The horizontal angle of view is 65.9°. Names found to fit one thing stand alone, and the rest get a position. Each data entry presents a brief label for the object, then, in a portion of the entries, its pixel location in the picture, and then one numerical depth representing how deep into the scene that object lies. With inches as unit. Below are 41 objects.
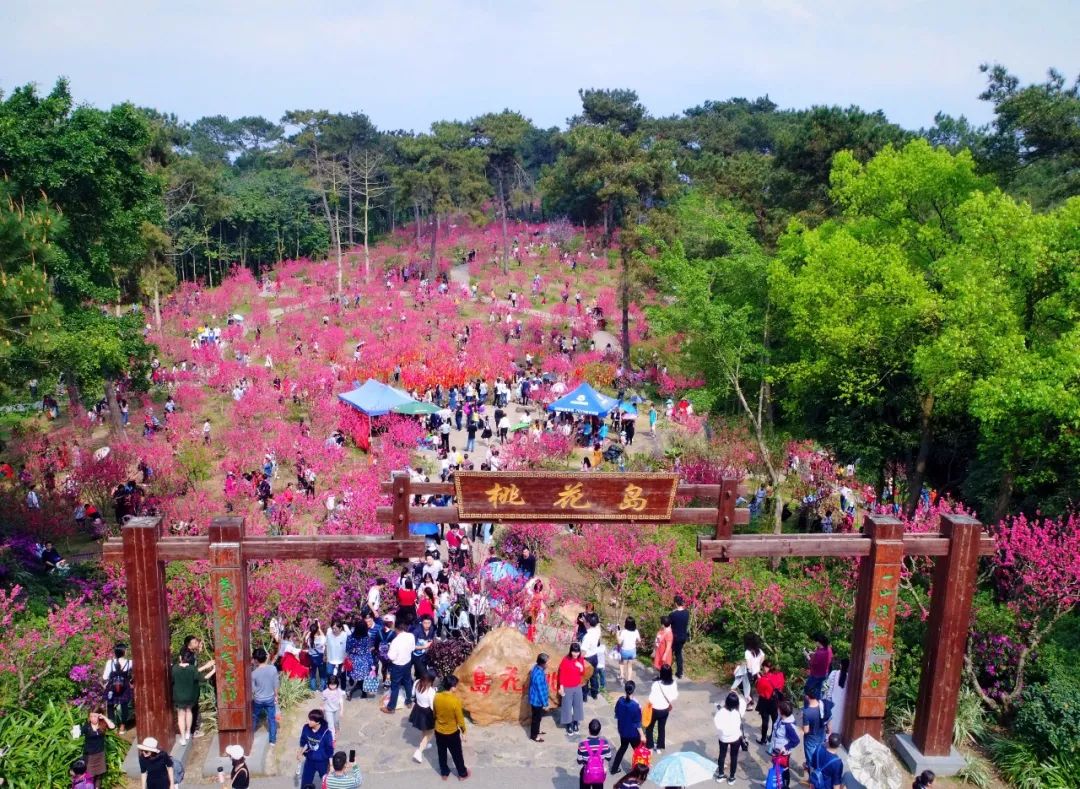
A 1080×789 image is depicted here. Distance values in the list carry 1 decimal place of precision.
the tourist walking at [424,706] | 362.6
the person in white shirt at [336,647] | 412.2
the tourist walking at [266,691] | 371.9
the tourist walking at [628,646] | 434.9
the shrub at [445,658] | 430.9
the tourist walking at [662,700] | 360.8
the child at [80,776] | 306.2
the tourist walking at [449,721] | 345.1
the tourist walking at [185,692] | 366.9
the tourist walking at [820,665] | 401.4
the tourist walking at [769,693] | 378.3
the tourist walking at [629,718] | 344.5
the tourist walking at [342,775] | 289.8
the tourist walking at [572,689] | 384.8
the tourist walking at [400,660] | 403.5
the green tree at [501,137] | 1908.2
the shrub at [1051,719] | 361.7
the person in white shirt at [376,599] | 459.8
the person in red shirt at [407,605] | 463.2
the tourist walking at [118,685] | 380.2
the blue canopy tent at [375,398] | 879.7
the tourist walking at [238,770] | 307.1
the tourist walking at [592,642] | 418.6
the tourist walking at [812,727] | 346.0
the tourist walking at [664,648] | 422.3
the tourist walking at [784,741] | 330.3
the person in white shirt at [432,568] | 501.4
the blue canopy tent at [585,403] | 930.1
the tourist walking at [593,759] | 319.9
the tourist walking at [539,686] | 378.9
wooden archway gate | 347.3
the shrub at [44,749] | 326.6
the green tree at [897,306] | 553.0
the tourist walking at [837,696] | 382.9
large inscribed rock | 404.2
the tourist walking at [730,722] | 344.8
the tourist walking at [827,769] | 323.6
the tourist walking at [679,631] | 437.1
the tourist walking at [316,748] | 322.3
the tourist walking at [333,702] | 369.1
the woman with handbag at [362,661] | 421.1
